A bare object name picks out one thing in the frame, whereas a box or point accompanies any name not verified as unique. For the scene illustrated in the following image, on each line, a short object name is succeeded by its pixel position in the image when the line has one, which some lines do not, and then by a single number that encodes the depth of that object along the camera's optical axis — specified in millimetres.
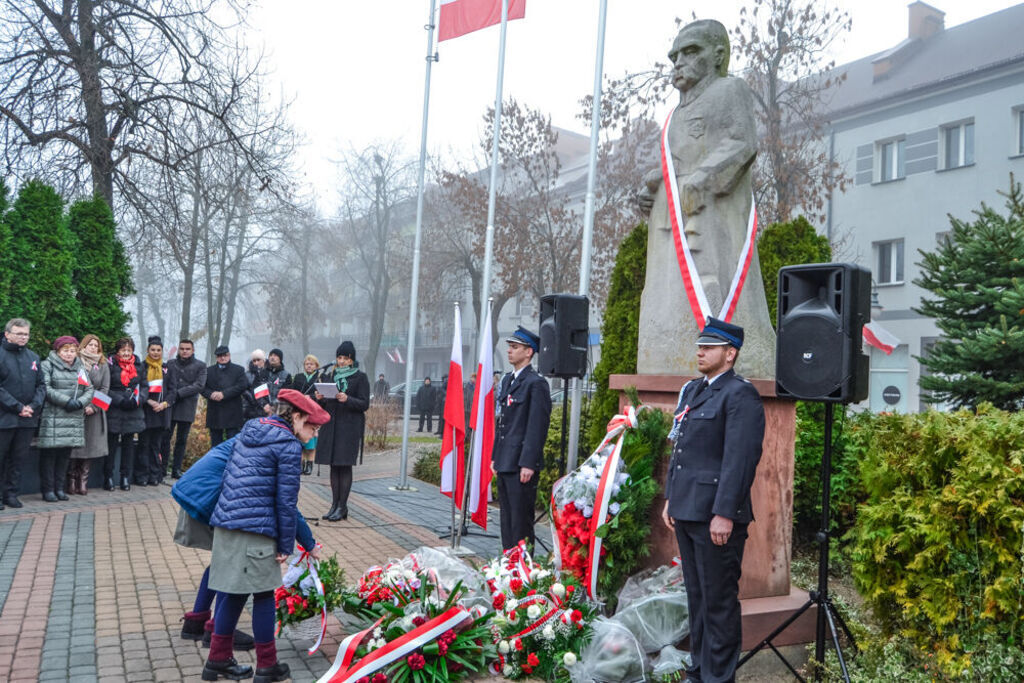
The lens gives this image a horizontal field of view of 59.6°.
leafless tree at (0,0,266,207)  13422
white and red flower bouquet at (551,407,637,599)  5422
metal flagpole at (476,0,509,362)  11650
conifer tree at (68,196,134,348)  12922
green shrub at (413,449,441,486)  13969
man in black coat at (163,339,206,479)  12336
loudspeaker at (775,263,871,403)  4641
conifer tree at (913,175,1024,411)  10039
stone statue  5996
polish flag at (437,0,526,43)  12344
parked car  31812
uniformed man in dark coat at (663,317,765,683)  4480
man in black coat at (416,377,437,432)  25797
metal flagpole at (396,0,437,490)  12609
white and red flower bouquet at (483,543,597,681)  4957
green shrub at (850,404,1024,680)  4434
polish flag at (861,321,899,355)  21500
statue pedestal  5535
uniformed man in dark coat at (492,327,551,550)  6844
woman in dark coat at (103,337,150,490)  11203
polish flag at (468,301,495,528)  7637
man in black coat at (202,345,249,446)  12625
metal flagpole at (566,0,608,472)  7836
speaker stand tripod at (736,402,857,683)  4750
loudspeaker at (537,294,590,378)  6895
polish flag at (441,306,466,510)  7805
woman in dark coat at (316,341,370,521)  9375
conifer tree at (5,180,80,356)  11758
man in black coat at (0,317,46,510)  9531
